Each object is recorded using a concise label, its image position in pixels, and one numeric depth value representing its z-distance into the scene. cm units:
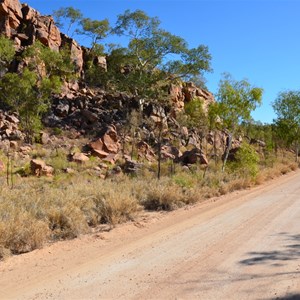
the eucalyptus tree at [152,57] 3622
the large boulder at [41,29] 3997
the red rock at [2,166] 2002
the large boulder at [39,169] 1984
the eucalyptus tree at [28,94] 2848
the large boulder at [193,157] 2385
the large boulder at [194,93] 4853
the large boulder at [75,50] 4312
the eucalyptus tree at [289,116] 3703
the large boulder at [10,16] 3862
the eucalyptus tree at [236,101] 1950
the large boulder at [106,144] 2617
